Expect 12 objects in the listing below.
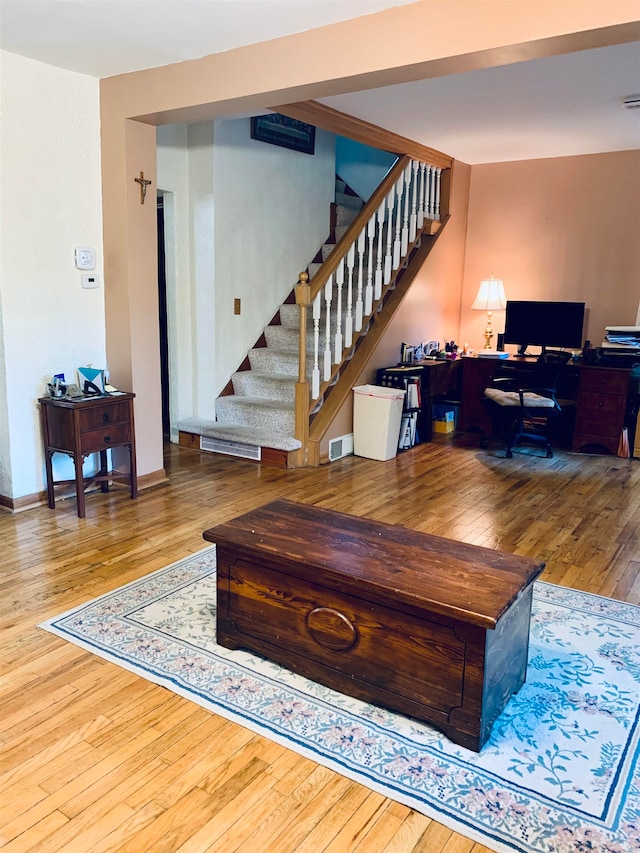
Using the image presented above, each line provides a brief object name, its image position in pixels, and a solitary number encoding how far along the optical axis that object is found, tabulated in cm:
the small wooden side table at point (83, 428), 383
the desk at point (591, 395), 554
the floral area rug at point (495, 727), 180
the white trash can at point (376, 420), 526
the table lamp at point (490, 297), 655
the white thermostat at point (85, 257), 411
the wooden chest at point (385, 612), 199
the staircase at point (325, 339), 512
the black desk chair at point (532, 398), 547
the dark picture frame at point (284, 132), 562
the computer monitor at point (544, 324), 622
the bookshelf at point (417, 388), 563
